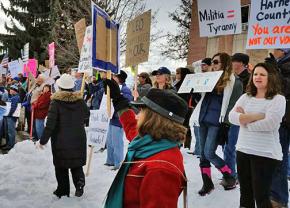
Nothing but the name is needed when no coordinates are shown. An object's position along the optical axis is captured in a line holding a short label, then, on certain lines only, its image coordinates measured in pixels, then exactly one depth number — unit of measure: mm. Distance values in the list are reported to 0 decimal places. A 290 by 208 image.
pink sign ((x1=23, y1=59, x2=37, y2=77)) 14208
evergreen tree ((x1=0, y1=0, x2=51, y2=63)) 35031
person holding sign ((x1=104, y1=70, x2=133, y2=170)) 7402
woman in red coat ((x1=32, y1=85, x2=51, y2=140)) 10320
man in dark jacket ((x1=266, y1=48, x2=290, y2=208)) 4578
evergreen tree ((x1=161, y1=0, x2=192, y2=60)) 32531
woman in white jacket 4043
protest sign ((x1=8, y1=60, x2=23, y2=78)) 14617
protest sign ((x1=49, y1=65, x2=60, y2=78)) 11047
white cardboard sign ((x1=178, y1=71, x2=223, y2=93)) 5386
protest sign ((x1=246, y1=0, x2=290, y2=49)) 5504
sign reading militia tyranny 6425
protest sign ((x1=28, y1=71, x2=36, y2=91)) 12405
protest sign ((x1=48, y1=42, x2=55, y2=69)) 11227
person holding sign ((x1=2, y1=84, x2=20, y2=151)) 9961
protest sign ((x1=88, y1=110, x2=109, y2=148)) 7094
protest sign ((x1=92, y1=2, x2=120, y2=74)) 5102
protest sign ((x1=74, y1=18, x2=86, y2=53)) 7766
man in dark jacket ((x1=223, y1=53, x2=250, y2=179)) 5941
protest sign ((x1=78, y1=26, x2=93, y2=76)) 7266
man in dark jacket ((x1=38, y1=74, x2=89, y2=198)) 5578
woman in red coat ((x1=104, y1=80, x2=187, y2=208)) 2238
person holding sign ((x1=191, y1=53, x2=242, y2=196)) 5379
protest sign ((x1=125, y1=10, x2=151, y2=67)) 6215
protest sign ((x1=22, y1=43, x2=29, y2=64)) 13953
